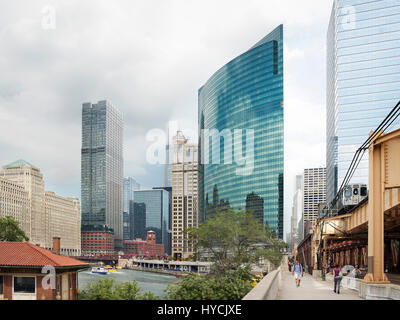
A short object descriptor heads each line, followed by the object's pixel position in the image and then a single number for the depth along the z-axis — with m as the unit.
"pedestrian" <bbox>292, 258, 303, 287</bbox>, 25.28
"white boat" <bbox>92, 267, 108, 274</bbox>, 136.84
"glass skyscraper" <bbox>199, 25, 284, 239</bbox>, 157.88
